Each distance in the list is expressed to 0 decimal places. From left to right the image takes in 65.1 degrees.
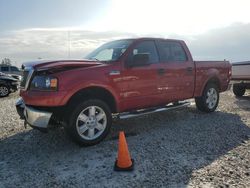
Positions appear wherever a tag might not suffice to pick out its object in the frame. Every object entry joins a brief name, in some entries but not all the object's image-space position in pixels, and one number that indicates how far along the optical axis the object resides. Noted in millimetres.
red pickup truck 3264
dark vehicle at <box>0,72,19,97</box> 8949
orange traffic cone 2733
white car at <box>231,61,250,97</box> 7427
